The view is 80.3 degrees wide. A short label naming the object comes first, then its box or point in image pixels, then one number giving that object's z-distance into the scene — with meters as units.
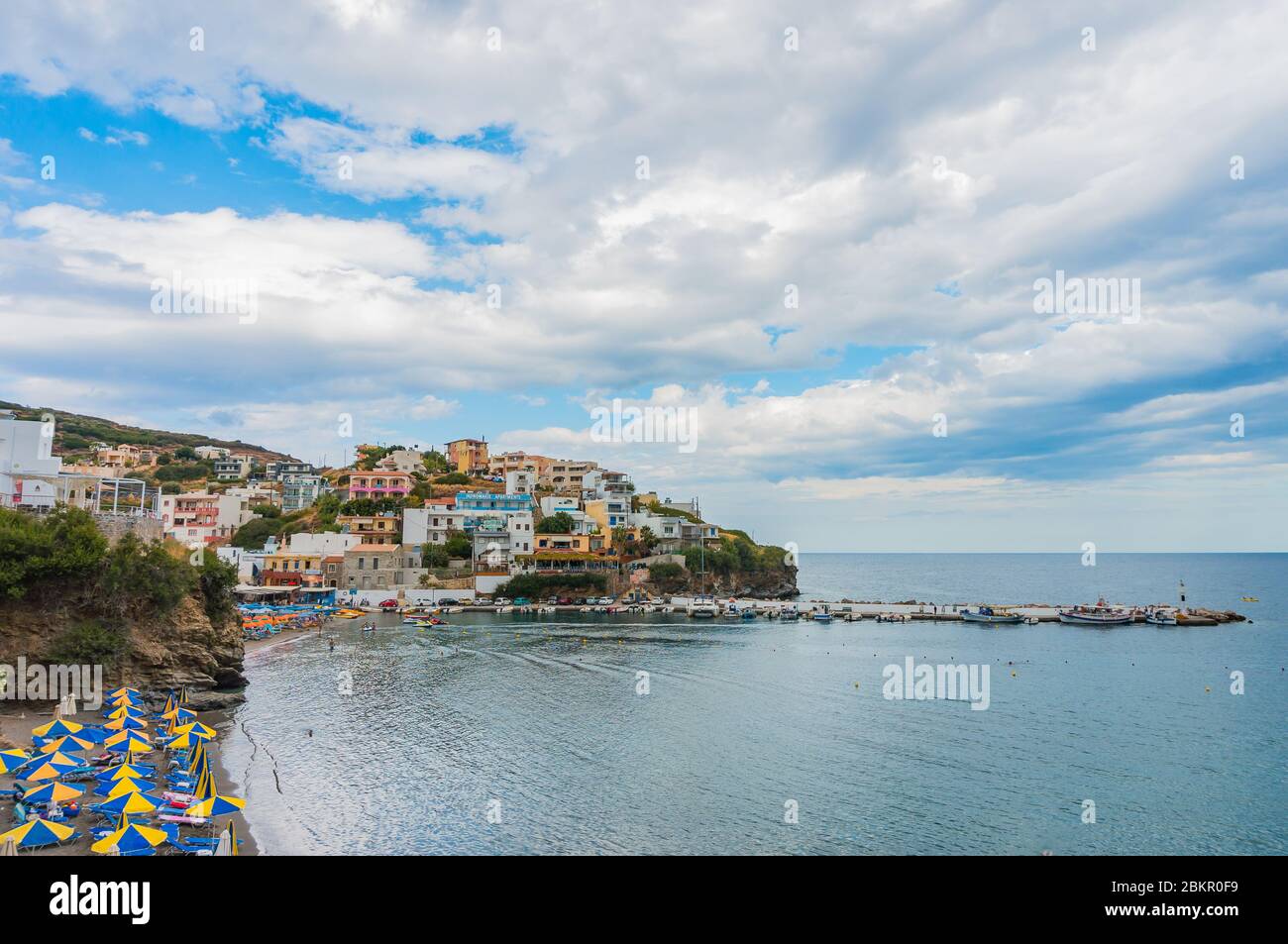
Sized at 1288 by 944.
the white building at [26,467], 40.75
